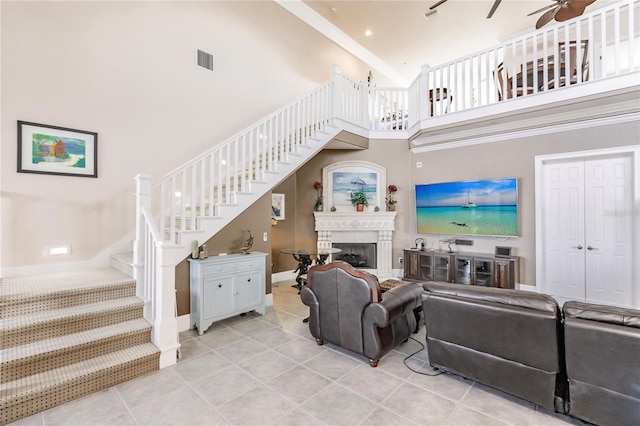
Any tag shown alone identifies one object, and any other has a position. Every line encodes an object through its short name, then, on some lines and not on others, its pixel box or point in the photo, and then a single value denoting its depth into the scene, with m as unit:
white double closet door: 4.45
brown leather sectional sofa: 1.85
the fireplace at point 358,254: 6.72
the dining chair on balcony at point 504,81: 4.98
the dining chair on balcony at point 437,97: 5.51
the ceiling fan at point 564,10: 3.71
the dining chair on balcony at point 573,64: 4.80
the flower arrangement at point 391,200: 6.57
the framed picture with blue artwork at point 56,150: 3.41
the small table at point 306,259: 4.85
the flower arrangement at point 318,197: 6.58
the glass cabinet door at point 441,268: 5.73
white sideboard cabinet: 3.72
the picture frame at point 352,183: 6.71
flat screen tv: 5.35
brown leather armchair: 2.86
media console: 5.09
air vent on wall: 5.05
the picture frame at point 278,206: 6.34
